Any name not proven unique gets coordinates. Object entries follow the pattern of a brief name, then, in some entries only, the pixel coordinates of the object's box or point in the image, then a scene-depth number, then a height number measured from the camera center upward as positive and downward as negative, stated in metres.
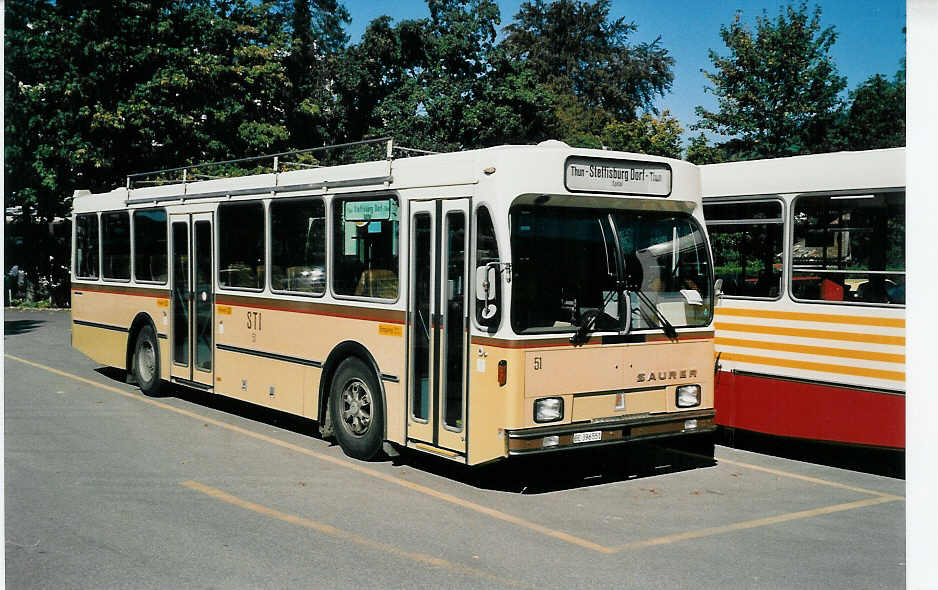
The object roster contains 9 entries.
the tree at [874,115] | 18.94 +3.15
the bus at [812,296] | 9.00 -0.33
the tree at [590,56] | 42.66 +9.89
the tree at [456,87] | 36.12 +6.80
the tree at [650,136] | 33.34 +4.61
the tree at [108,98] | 29.39 +5.29
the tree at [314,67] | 39.62 +8.82
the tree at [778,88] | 22.34 +4.36
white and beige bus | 7.85 -0.35
